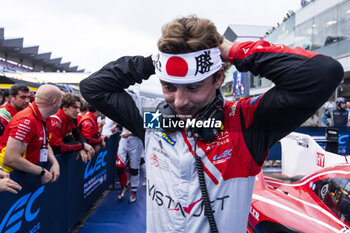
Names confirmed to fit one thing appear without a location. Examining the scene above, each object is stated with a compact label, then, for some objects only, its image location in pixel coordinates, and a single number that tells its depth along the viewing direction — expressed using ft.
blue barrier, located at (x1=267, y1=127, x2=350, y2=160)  22.13
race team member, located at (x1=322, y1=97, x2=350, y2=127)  24.40
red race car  6.47
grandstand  116.67
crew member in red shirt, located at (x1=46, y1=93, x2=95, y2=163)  11.09
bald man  7.41
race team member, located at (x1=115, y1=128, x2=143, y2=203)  15.81
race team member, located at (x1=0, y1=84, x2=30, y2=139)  12.52
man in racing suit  2.85
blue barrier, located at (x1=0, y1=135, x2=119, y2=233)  6.86
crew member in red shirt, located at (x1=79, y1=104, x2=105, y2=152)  14.30
